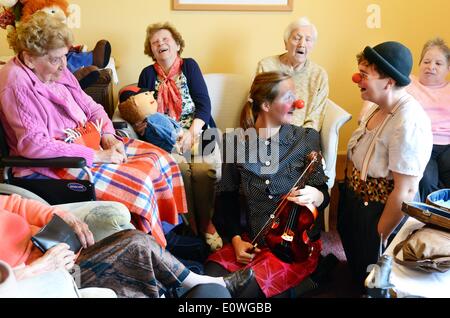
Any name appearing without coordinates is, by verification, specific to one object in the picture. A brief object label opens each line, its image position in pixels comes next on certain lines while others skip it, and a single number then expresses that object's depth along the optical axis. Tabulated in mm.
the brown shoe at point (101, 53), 2826
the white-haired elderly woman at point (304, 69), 2705
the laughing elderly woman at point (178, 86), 2613
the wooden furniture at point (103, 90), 2756
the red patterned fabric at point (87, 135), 2162
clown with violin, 2031
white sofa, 2977
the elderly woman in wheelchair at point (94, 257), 1520
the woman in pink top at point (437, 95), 2551
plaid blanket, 2006
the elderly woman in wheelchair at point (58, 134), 1930
